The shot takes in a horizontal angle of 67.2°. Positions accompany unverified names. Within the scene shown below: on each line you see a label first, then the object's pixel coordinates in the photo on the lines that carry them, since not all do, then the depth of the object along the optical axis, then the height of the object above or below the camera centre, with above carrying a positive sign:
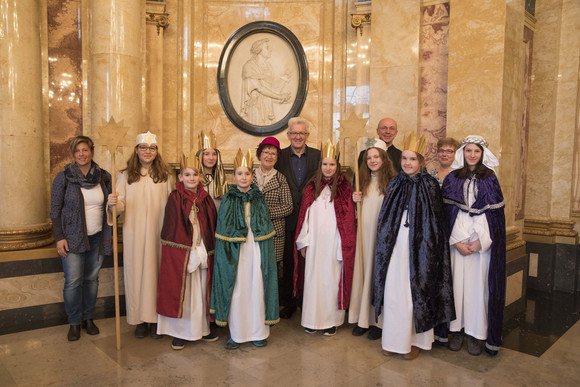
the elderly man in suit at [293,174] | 4.98 -0.13
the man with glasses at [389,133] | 5.06 +0.36
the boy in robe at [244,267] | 4.00 -0.97
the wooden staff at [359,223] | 4.32 -0.58
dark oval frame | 6.93 +1.45
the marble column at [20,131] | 4.84 +0.32
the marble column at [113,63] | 5.44 +1.23
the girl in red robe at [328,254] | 4.40 -0.91
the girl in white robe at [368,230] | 4.35 -0.68
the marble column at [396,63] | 6.12 +1.44
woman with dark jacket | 4.17 -0.65
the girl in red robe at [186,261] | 3.99 -0.91
